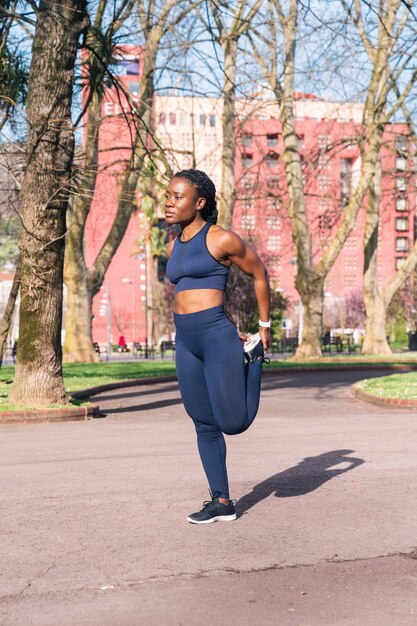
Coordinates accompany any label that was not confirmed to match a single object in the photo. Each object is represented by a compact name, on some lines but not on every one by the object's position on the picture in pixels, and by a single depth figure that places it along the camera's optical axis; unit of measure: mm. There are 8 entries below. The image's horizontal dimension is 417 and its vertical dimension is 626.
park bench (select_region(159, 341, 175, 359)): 47906
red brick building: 34462
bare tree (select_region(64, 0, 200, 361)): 28562
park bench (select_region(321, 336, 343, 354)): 49281
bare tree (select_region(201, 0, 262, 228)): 28203
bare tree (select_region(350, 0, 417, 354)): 37500
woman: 5750
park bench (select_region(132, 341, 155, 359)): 51250
